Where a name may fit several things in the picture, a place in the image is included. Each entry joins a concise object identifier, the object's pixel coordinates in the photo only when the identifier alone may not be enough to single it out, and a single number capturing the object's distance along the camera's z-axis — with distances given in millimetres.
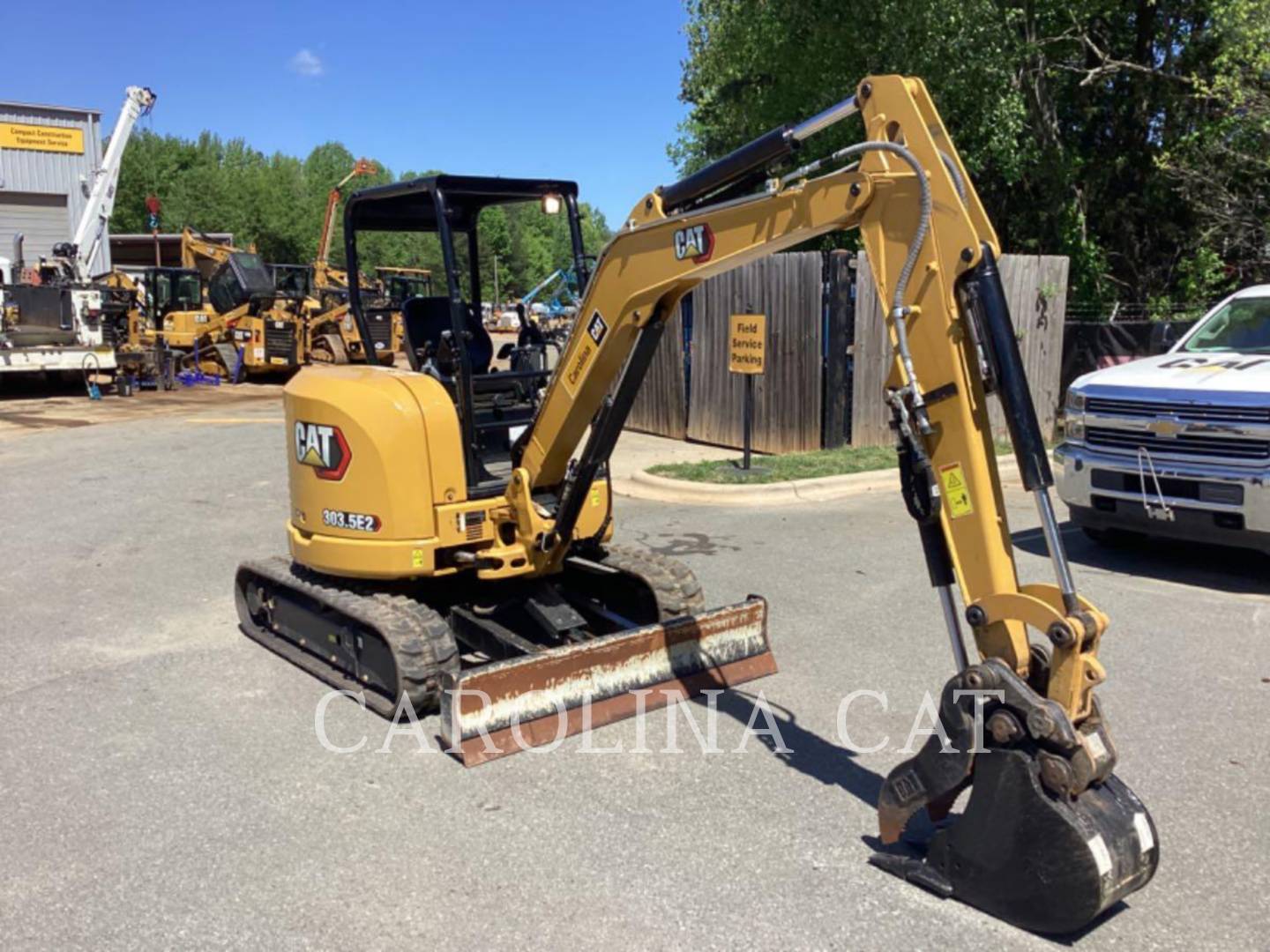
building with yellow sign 31625
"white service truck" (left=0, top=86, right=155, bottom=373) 20859
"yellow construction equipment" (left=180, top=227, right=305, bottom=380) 24453
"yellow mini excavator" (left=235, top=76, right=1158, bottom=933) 3398
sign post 11312
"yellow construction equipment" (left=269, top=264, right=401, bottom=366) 24547
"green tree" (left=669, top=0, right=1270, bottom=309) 17016
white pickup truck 7402
